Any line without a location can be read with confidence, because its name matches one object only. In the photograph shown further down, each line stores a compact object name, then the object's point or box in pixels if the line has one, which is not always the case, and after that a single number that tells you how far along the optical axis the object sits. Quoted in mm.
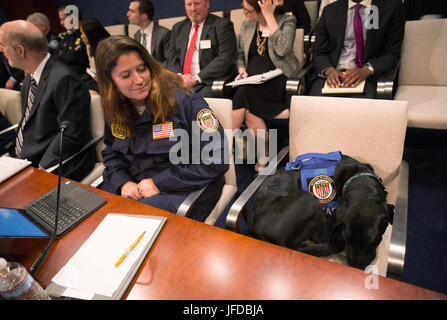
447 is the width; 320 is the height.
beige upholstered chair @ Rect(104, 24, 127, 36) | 3793
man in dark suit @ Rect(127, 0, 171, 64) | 3080
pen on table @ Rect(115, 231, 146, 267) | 800
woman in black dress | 2186
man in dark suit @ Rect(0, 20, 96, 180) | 1616
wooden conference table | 678
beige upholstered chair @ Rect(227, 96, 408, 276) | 1146
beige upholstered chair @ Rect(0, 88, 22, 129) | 2129
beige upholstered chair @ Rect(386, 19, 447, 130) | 1876
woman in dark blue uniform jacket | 1249
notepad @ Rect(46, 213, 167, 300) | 744
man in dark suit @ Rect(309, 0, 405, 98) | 1948
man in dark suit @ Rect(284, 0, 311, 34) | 2686
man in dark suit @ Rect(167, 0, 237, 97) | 2553
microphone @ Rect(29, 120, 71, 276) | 814
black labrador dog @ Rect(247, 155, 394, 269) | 937
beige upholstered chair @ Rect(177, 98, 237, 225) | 1350
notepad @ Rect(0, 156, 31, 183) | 1291
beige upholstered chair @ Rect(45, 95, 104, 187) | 1697
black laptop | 920
